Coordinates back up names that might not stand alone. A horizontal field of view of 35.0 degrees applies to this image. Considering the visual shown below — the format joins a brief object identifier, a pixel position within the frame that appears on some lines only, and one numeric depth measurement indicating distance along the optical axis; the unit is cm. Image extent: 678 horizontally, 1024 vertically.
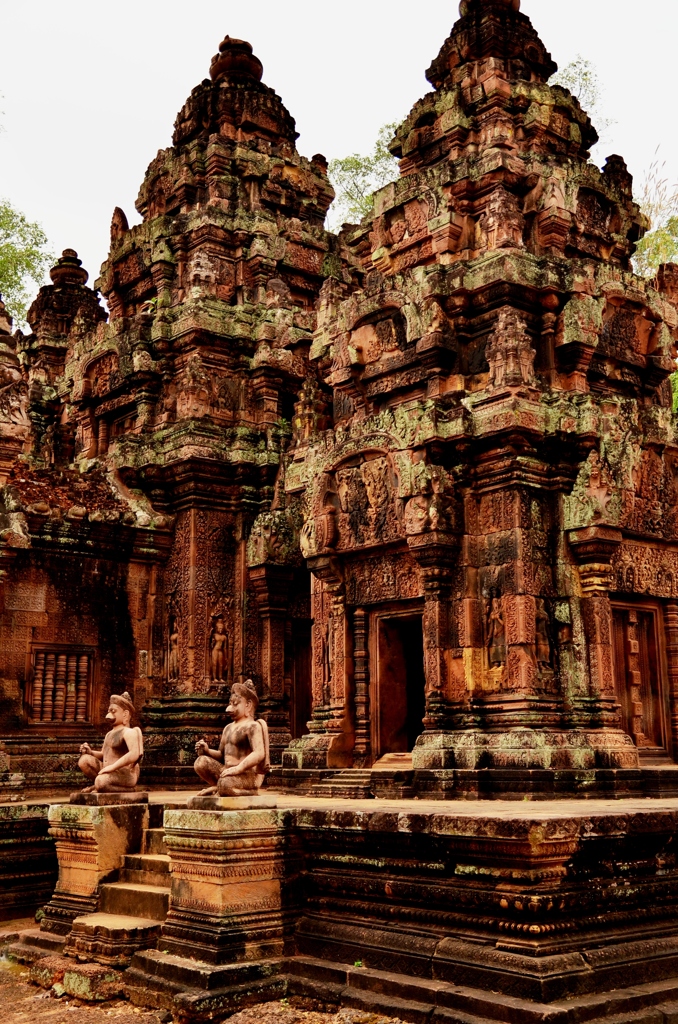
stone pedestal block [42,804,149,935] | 910
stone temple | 710
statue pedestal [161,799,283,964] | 746
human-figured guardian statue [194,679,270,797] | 813
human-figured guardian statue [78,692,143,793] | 966
